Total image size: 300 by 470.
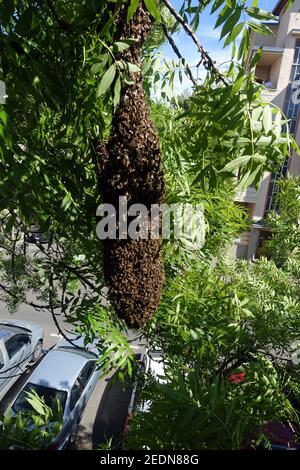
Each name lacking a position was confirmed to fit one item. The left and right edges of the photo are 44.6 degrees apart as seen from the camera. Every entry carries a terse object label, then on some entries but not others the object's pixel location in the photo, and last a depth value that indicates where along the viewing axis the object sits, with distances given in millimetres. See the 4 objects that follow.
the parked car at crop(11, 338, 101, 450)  5031
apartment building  12141
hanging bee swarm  1249
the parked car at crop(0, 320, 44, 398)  5832
